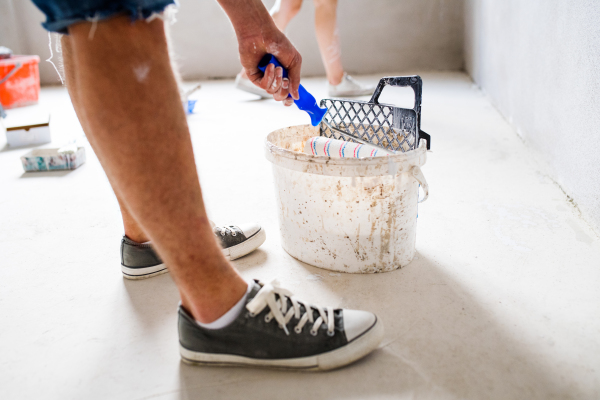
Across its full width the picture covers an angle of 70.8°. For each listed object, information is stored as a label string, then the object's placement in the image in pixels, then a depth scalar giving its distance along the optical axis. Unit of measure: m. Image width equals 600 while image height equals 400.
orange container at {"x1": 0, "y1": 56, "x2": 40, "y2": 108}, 2.56
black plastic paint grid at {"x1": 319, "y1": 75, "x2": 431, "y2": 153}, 0.87
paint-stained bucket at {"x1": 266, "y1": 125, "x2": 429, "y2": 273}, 0.79
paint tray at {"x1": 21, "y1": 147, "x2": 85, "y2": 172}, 1.59
